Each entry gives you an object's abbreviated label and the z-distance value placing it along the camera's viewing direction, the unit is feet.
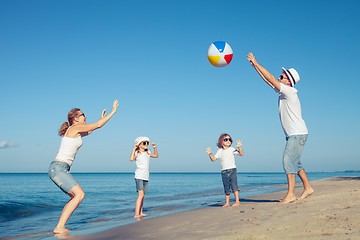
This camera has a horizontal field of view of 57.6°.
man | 21.59
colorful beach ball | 27.61
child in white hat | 25.66
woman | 17.48
